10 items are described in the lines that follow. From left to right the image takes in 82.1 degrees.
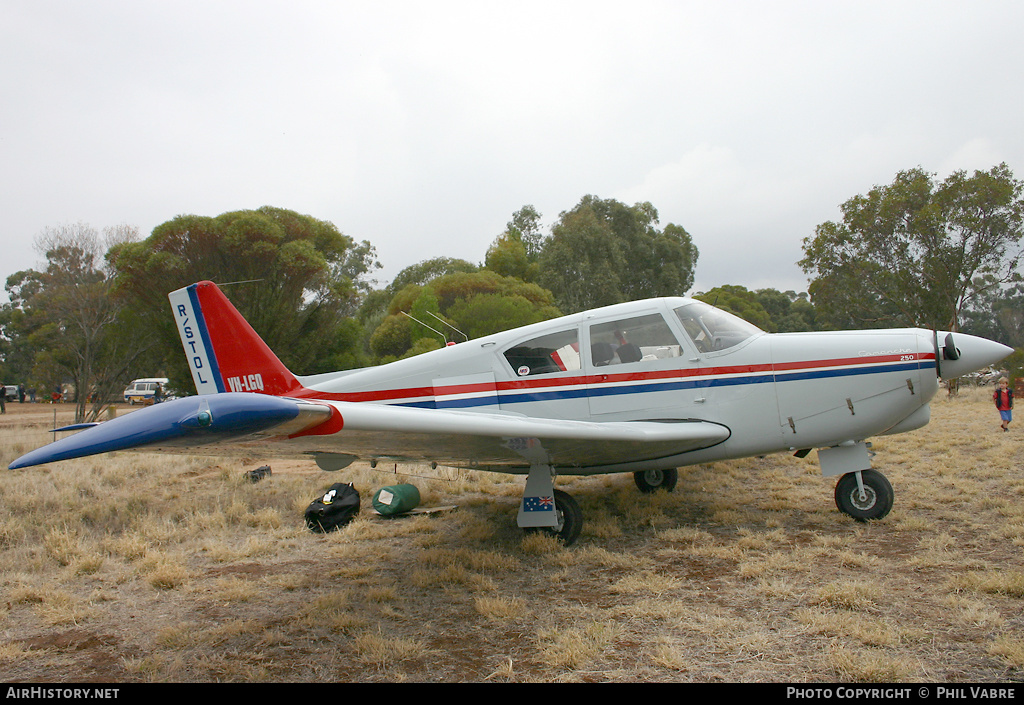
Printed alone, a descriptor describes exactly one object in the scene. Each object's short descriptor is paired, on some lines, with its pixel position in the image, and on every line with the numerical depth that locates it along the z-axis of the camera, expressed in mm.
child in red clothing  10828
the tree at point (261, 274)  22266
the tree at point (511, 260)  39250
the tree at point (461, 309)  23672
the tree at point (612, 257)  37062
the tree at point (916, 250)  23047
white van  40097
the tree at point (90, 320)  21609
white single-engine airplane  5016
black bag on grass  6457
